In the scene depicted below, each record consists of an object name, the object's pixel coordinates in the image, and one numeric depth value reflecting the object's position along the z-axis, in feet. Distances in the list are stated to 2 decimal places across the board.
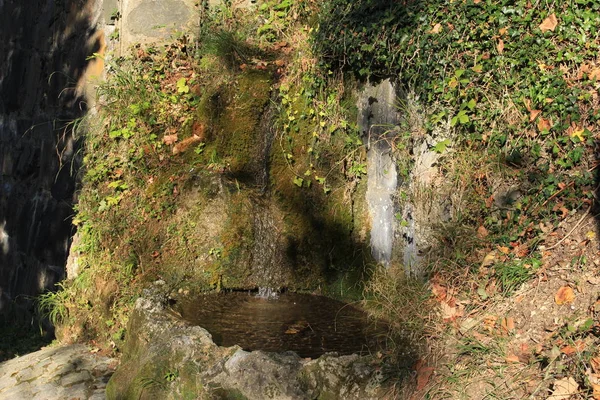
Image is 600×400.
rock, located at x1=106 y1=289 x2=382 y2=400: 14.30
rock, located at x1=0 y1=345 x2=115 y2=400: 18.95
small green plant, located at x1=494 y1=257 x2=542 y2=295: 15.34
